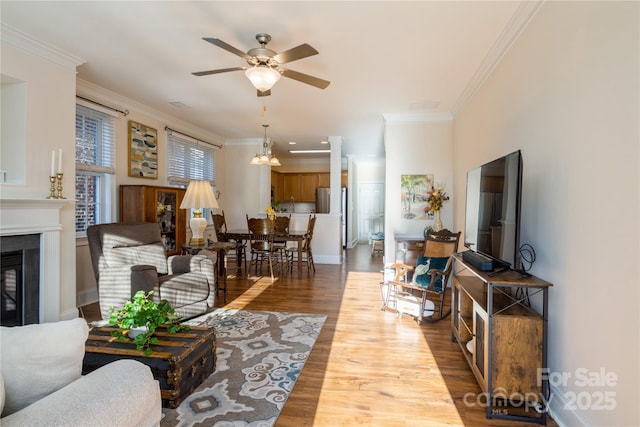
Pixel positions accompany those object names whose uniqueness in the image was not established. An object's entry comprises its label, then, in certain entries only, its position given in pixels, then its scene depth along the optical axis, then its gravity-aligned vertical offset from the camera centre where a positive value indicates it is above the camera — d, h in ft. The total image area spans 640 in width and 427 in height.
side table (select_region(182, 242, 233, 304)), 14.48 -2.16
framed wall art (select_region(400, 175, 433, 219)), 17.61 +0.63
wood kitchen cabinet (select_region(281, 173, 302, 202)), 33.86 +1.88
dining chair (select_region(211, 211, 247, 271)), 18.83 -1.78
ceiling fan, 8.36 +3.78
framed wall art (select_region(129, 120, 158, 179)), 15.99 +2.53
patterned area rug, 6.44 -4.06
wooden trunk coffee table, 6.61 -3.15
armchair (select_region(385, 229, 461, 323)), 11.79 -2.55
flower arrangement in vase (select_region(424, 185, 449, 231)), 16.75 +0.35
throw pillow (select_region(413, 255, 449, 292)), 12.09 -2.32
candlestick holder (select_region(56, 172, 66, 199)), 10.65 +0.56
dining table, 18.37 -1.80
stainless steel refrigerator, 31.40 +0.40
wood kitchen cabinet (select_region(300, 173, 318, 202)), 33.50 +1.90
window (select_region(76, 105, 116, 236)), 13.74 +1.44
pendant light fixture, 19.01 +2.62
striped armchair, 10.77 -2.35
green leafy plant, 6.93 -2.48
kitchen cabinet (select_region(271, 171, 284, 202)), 31.79 +1.75
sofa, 3.01 -1.86
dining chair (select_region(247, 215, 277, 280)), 18.38 -1.63
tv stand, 6.37 -2.88
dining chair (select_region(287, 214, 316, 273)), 19.79 -2.58
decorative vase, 16.62 -0.83
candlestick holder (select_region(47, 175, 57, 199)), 10.53 +0.41
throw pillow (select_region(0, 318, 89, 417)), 3.19 -1.59
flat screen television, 6.76 -0.05
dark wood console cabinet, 14.88 -0.35
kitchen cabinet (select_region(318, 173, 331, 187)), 33.12 +2.54
